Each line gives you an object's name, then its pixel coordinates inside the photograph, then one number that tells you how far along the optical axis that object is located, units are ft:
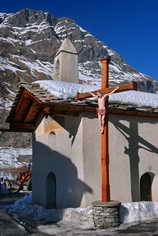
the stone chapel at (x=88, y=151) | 35.24
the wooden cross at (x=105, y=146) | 31.22
